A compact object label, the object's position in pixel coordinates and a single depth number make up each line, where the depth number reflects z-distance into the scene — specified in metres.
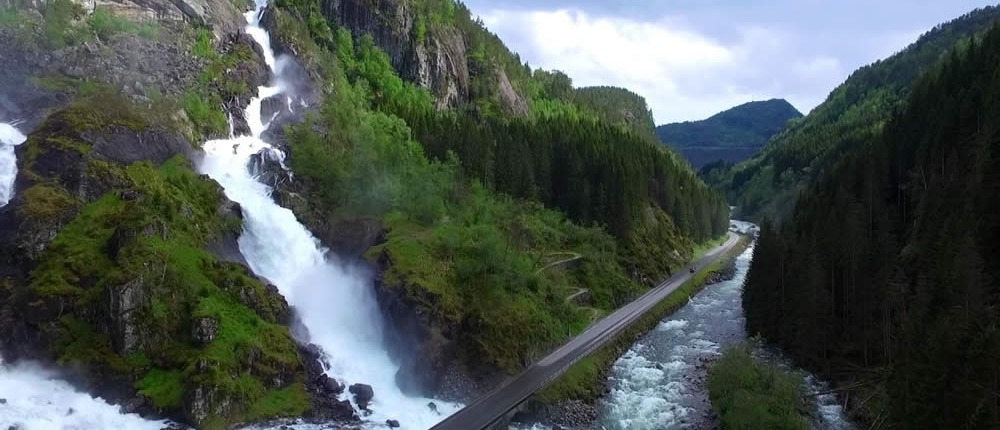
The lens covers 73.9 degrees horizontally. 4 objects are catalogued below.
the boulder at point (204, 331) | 54.75
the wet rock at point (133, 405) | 49.97
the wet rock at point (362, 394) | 56.91
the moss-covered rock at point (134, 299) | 52.28
